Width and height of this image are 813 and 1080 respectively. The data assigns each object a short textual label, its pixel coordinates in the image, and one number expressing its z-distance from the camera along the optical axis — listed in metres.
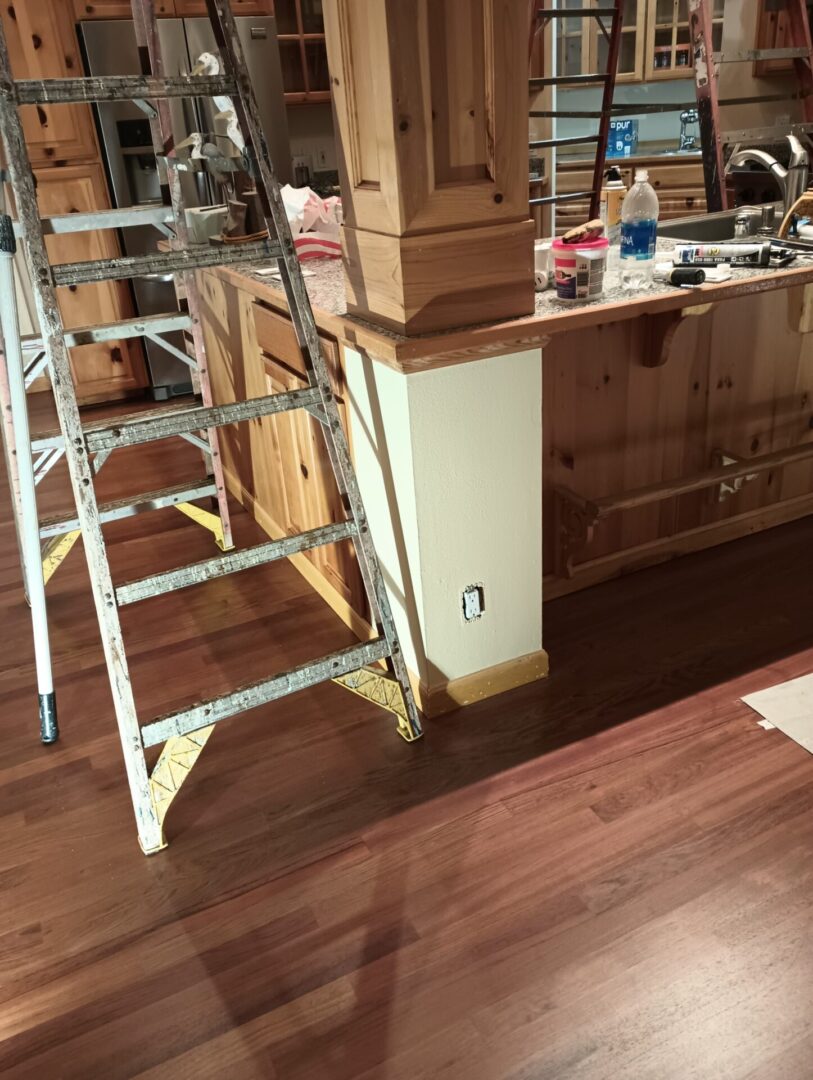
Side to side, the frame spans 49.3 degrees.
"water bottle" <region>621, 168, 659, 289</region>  2.06
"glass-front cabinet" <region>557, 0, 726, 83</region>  5.23
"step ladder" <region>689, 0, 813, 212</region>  2.85
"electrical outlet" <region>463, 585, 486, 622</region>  1.97
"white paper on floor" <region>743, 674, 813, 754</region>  1.89
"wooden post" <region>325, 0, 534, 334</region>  1.51
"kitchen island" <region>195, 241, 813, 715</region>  1.81
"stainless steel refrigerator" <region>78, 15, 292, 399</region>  3.78
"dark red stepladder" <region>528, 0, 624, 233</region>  2.96
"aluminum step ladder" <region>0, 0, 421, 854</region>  1.51
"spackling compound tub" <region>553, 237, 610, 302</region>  1.86
